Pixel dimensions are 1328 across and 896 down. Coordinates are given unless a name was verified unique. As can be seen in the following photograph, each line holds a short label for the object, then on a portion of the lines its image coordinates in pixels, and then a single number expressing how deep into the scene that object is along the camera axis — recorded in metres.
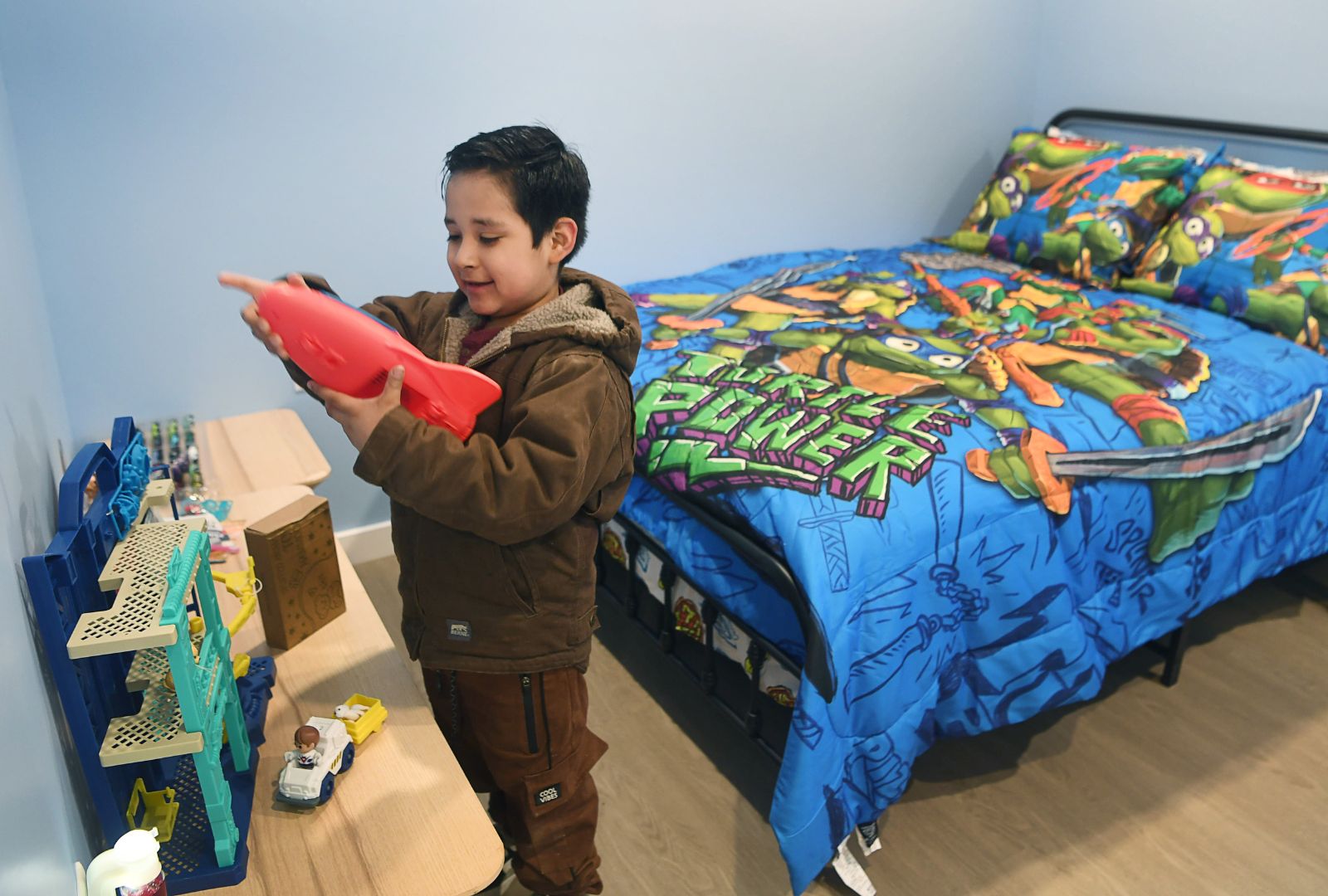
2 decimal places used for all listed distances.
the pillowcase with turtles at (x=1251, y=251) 2.13
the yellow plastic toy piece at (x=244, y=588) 1.11
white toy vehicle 0.94
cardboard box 1.16
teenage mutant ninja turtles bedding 1.40
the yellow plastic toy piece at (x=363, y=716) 1.03
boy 0.89
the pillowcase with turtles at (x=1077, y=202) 2.50
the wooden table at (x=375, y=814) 0.87
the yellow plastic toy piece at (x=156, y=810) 0.89
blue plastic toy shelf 0.75
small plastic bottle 0.70
